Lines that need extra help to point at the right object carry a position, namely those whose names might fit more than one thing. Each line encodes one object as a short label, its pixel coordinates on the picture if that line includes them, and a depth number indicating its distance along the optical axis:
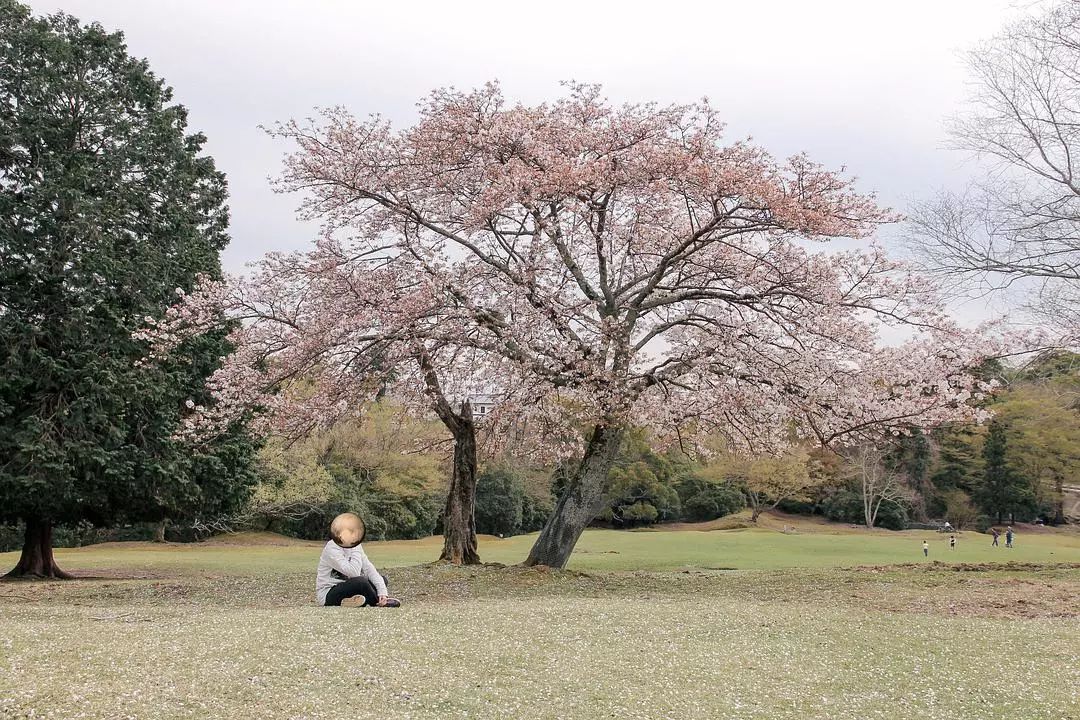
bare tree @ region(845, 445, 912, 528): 59.56
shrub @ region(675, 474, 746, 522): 65.94
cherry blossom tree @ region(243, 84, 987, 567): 15.19
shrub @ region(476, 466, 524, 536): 54.28
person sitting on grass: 10.57
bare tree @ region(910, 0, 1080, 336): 19.00
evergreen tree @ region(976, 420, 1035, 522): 59.55
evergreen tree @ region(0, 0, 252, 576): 19.55
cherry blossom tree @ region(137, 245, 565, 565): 15.62
